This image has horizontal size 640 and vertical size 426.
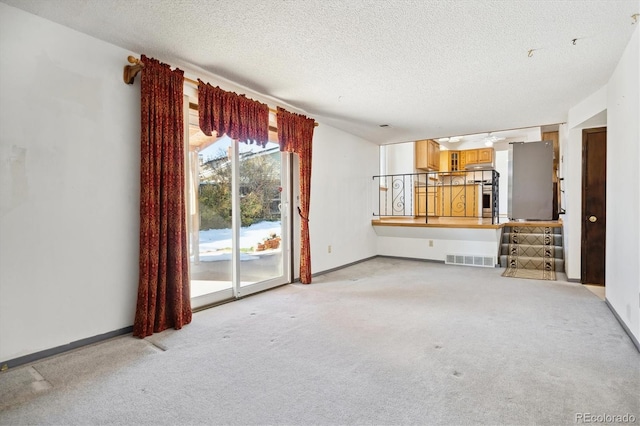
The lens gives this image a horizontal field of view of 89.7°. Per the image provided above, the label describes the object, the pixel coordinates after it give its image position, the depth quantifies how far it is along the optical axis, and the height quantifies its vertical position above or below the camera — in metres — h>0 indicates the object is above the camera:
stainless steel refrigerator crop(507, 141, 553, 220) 6.11 +0.51
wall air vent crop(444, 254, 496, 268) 5.67 -0.96
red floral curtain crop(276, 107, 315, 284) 4.31 +0.54
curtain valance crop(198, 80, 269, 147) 3.20 +1.00
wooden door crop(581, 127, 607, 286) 4.20 +0.07
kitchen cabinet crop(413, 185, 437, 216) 9.09 +0.21
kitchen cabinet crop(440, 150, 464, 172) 10.65 +1.57
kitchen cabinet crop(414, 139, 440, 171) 8.77 +1.44
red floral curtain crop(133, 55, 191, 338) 2.74 +0.02
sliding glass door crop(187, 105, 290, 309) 3.51 -0.09
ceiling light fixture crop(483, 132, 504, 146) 8.89 +1.91
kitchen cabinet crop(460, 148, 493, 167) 10.17 +1.64
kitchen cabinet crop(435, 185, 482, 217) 9.11 +0.18
